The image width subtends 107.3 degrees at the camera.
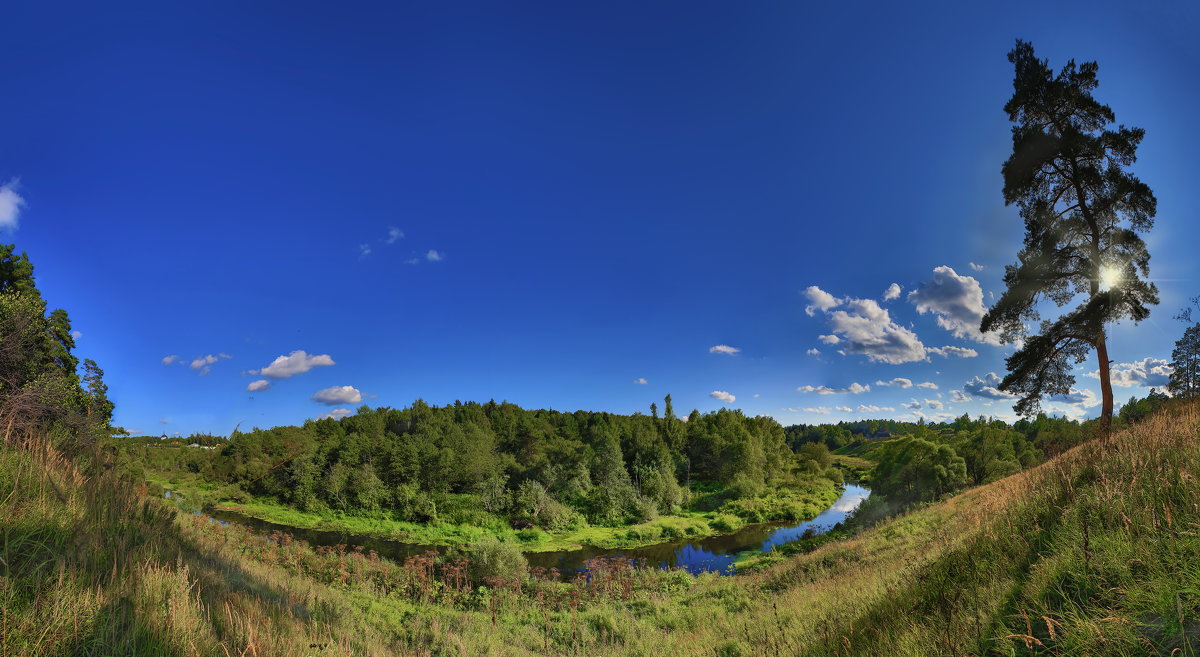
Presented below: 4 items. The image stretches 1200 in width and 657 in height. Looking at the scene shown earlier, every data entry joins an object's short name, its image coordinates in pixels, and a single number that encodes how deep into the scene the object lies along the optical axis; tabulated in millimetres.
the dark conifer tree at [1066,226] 13016
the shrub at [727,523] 45125
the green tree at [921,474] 35406
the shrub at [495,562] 19938
